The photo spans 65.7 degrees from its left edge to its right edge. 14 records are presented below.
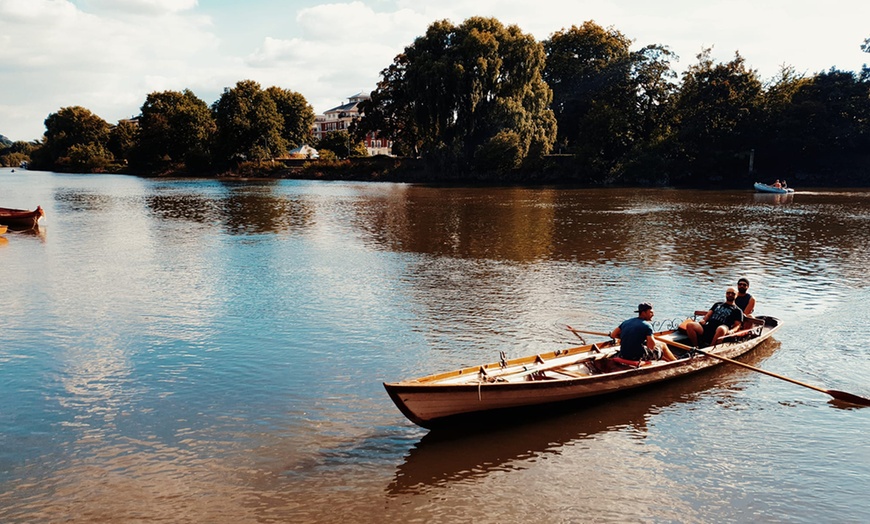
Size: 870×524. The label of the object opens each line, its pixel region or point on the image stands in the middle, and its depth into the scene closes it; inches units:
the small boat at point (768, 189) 2623.0
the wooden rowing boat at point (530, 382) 417.7
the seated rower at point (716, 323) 594.5
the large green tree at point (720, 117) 3228.3
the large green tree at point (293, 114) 5251.0
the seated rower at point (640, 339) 519.1
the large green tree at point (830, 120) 3009.4
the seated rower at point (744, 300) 653.3
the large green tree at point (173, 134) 5113.2
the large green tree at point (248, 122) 4591.5
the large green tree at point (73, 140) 5900.6
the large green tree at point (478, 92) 3112.7
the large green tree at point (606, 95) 3486.7
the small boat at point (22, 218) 1528.1
